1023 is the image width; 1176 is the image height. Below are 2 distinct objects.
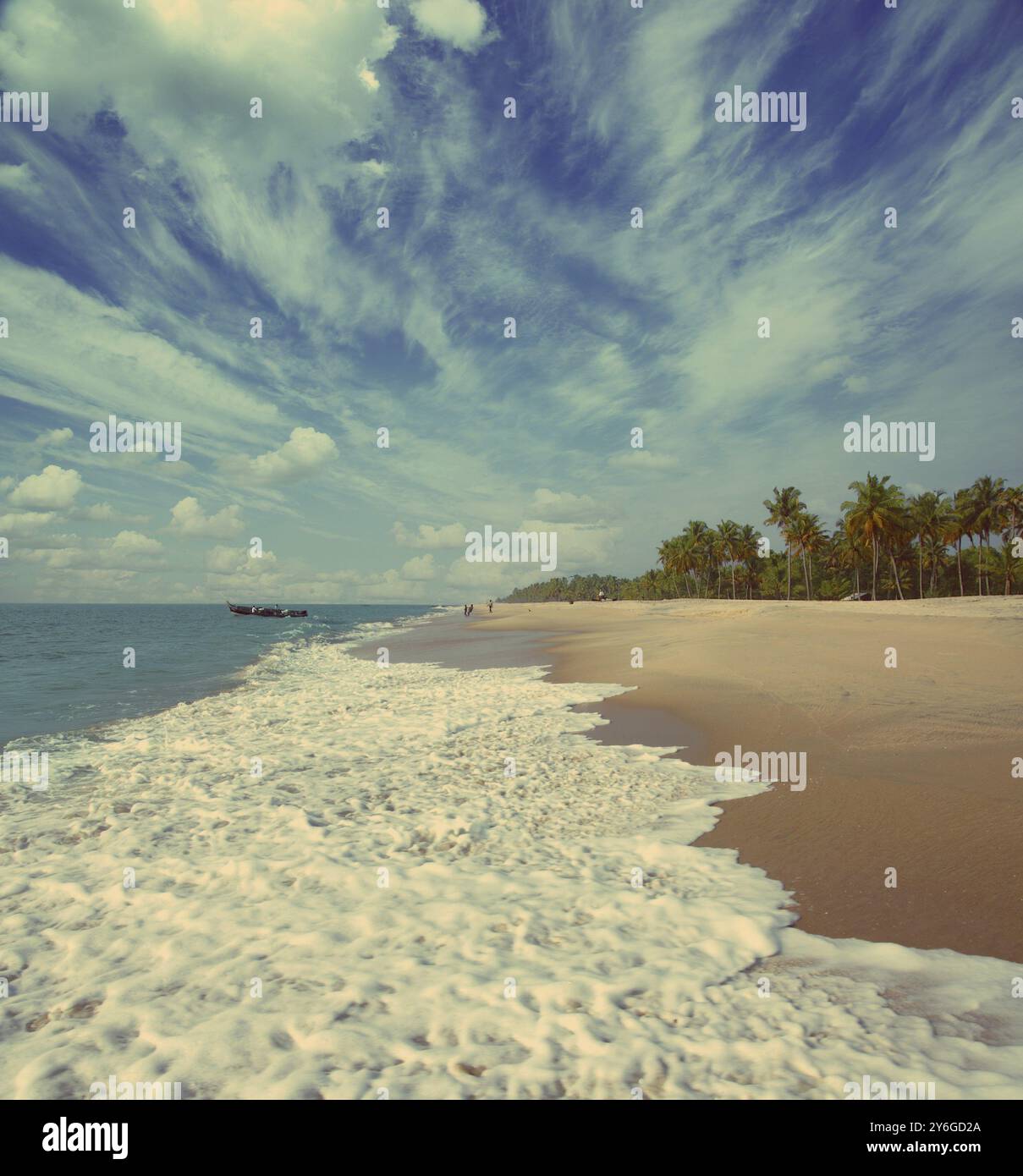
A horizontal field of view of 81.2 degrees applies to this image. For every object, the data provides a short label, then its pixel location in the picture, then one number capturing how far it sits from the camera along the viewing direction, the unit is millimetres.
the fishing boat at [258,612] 122638
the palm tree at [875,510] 74062
